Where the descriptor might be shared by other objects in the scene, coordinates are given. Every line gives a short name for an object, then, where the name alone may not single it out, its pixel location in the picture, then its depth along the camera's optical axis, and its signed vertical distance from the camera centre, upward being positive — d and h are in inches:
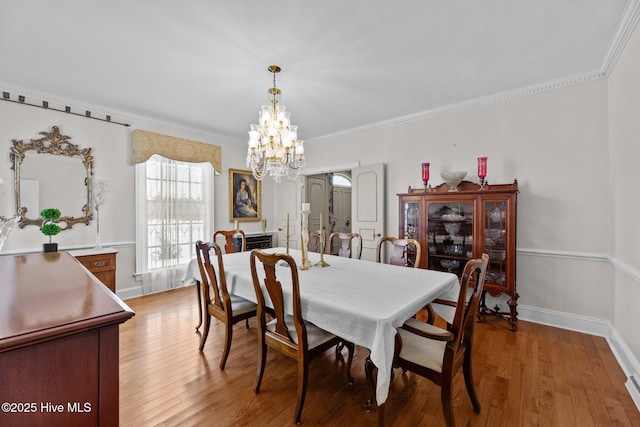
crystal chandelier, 106.2 +28.9
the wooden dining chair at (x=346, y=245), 130.5 -15.6
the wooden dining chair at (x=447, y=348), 58.4 -31.8
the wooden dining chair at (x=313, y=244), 146.7 -16.7
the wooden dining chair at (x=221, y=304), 88.1 -31.5
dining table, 56.5 -21.1
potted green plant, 108.7 -6.1
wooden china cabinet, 116.3 -7.6
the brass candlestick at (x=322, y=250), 101.1 -13.6
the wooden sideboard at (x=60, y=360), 29.8 -17.1
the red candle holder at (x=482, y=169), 121.4 +19.0
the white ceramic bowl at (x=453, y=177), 128.4 +16.3
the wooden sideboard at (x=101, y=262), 126.1 -22.9
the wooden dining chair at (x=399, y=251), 113.1 -15.9
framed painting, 200.1 +12.3
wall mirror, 123.6 +16.2
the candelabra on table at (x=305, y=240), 99.0 -10.1
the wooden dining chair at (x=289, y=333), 66.1 -31.4
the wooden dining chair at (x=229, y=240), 145.6 -14.4
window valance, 154.3 +38.8
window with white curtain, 159.9 -1.9
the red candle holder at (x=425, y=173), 137.9 +19.5
